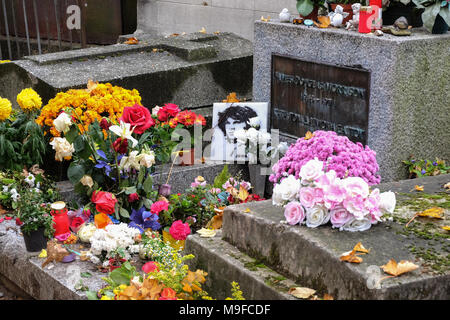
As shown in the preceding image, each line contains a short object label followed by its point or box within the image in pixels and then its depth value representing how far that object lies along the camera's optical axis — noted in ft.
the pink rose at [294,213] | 9.73
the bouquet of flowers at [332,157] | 13.98
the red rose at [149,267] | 11.56
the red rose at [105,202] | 13.99
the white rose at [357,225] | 9.56
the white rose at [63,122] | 13.84
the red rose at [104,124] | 14.91
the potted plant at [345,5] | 17.48
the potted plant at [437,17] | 15.98
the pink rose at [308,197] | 9.63
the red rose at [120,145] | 14.12
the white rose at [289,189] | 9.93
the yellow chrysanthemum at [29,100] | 16.46
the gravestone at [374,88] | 15.67
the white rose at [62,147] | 14.49
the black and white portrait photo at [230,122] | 19.02
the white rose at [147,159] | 13.99
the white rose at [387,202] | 9.62
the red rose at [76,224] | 14.33
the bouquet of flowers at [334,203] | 9.45
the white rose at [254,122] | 18.81
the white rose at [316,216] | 9.63
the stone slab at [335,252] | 8.36
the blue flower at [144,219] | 14.56
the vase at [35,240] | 12.96
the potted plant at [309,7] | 17.88
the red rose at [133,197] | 14.52
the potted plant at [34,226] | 12.91
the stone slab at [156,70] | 19.43
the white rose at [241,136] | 18.07
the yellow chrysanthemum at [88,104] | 16.58
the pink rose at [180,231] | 14.03
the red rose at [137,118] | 14.33
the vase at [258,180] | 17.90
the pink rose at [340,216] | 9.54
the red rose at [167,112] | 16.08
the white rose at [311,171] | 9.72
